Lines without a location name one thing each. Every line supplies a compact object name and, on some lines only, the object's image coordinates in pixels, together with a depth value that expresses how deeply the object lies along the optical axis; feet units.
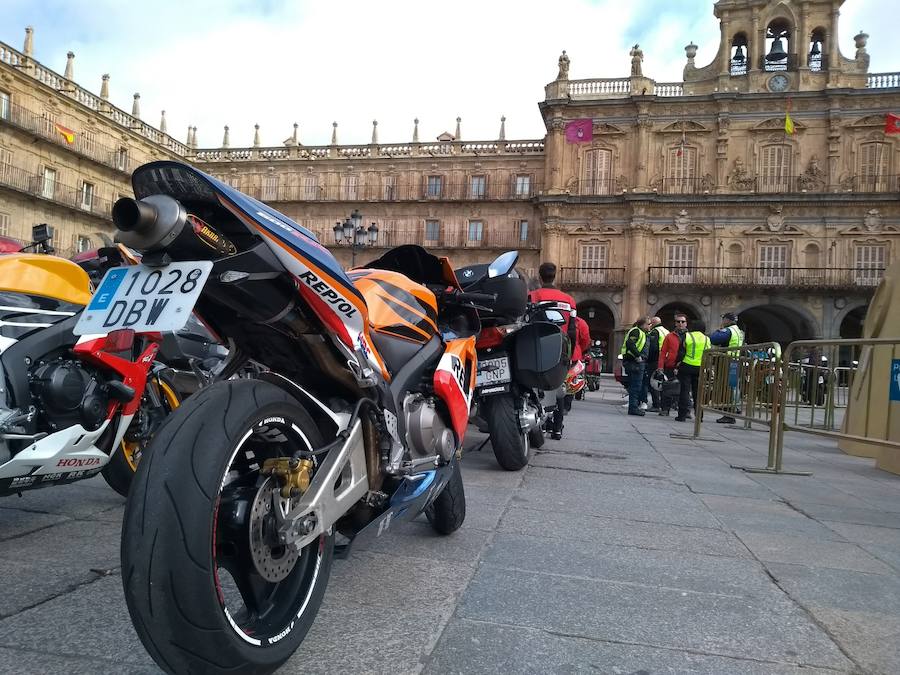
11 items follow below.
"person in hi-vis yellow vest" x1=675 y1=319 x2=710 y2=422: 32.50
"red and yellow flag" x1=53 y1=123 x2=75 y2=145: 107.65
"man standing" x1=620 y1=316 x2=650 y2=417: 34.71
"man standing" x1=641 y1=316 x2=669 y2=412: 36.32
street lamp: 61.21
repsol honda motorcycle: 4.07
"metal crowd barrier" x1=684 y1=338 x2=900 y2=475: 18.35
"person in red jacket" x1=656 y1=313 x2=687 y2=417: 34.78
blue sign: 17.67
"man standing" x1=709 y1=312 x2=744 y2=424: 33.14
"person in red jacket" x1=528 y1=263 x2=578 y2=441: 18.78
